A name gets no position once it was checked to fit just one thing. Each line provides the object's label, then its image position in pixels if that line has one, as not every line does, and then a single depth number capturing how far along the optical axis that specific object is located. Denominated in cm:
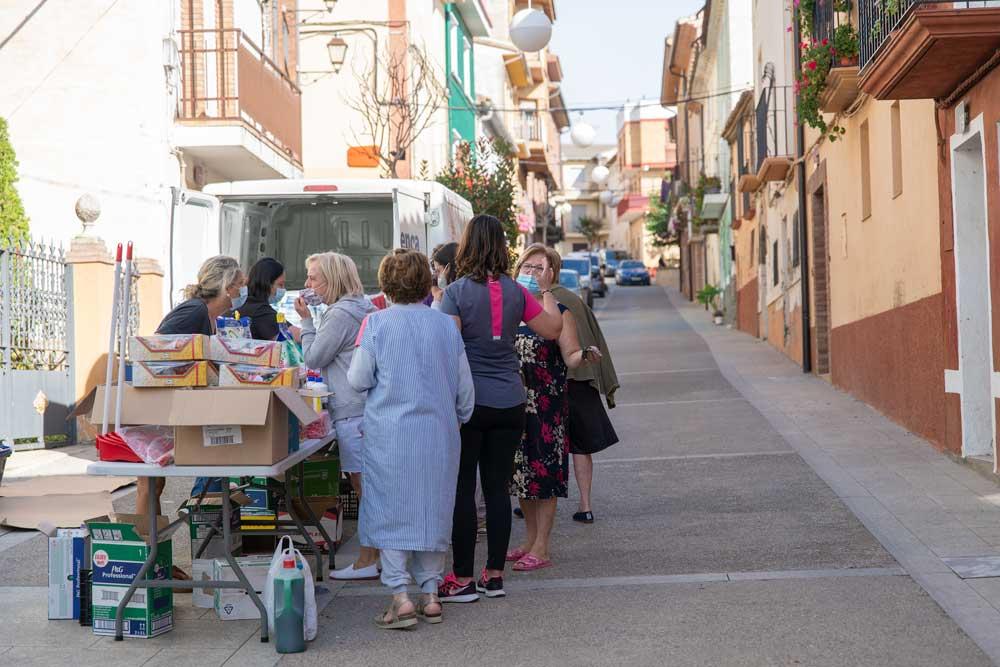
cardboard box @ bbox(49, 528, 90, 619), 620
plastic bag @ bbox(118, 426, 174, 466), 592
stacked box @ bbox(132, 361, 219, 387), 593
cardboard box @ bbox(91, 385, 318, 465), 578
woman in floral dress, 721
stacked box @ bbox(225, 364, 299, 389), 596
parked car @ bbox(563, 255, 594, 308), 4310
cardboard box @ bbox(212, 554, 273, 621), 628
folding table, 582
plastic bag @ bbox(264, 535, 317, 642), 580
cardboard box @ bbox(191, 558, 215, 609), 651
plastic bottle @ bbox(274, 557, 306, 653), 568
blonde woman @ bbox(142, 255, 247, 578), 730
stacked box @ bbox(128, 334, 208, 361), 593
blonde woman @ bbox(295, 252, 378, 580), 701
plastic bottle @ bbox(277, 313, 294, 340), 786
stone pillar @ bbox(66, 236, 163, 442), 1396
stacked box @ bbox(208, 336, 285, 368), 602
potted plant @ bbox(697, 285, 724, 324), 3754
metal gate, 1272
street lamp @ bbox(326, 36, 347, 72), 2573
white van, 1295
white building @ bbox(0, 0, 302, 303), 1733
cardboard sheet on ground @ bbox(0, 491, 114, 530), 863
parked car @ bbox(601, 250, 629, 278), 8100
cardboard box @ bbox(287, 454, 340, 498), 799
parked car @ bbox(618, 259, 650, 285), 6706
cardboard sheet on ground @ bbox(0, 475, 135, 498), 975
